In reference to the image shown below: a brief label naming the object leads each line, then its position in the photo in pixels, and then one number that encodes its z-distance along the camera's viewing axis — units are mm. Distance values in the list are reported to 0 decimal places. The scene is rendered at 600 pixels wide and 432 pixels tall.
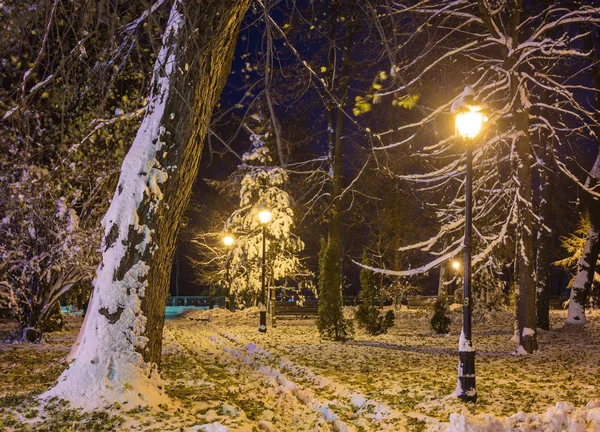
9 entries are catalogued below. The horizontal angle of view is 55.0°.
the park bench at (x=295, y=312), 31828
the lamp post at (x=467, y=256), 8469
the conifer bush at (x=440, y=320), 20734
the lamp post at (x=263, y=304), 20661
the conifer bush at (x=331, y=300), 17859
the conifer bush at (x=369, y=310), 19186
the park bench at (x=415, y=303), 37250
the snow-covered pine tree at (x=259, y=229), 28391
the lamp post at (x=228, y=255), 27984
